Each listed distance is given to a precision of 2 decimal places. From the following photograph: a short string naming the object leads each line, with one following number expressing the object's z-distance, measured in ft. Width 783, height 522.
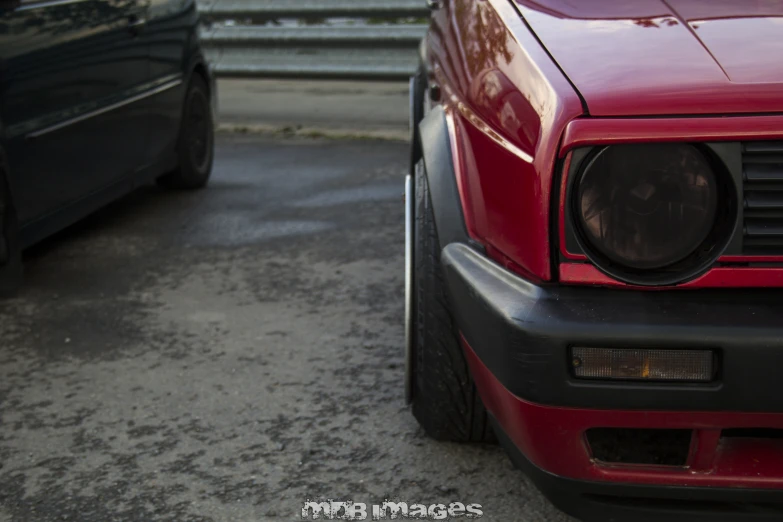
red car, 5.57
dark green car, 11.81
